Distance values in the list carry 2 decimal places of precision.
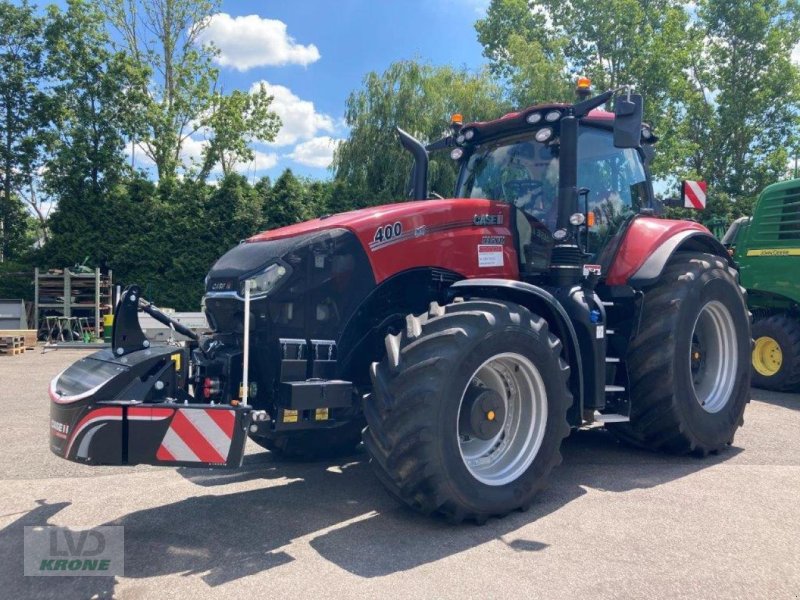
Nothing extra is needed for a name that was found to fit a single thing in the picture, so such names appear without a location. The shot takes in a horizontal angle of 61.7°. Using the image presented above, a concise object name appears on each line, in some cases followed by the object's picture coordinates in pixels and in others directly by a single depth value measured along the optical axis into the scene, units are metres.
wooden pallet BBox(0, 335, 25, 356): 14.36
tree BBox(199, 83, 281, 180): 26.41
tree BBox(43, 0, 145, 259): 21.59
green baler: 9.04
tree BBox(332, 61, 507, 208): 21.91
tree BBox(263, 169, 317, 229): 20.12
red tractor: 3.58
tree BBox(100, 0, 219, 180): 24.03
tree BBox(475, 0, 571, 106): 24.91
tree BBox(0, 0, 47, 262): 22.39
